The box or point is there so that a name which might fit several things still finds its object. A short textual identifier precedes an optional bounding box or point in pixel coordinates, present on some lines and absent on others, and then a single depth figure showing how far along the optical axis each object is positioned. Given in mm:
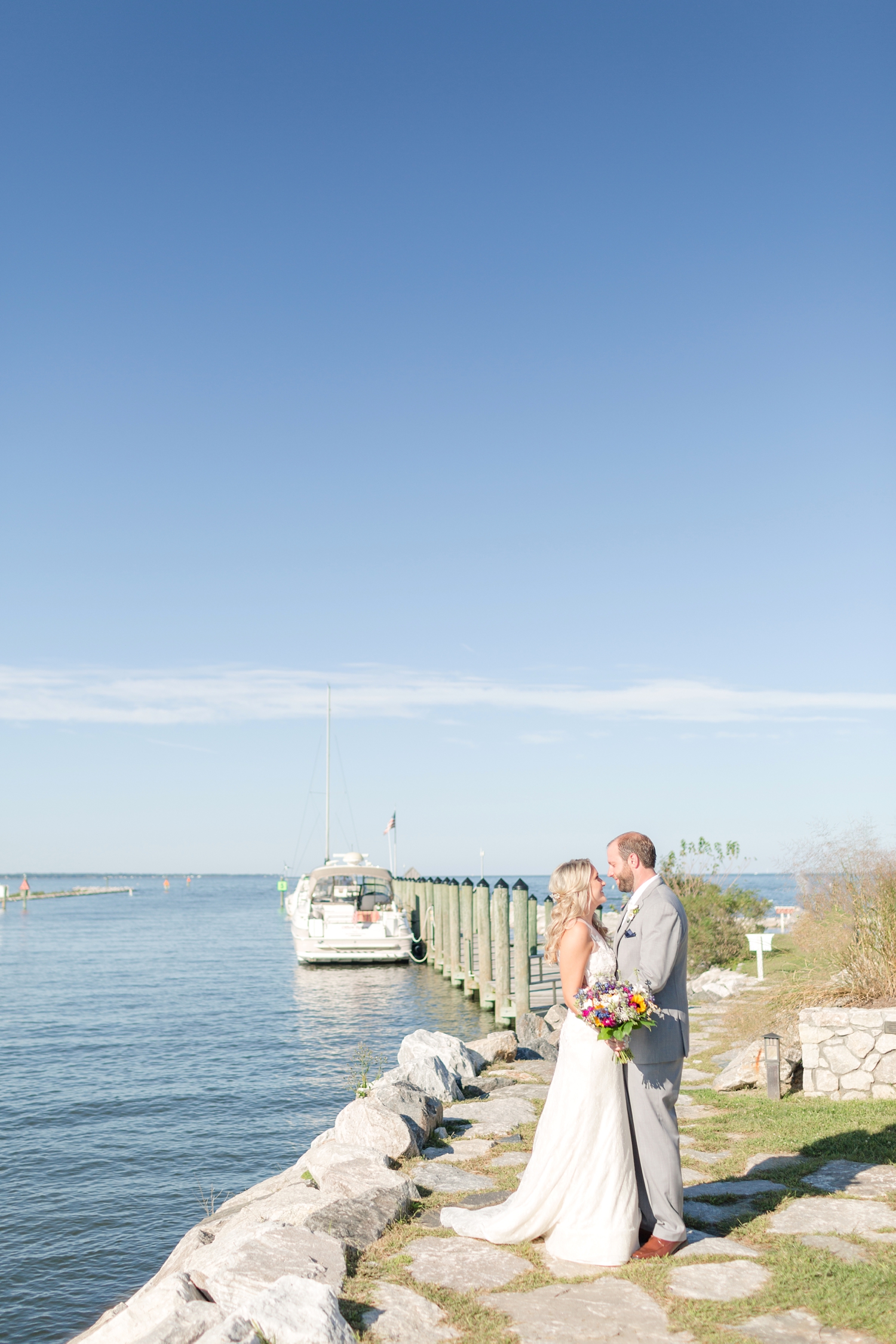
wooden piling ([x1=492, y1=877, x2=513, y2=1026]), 19141
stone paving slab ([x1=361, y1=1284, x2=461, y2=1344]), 4129
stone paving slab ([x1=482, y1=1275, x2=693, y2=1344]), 4070
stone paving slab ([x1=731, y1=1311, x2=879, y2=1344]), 4008
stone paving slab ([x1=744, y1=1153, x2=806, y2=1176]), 6492
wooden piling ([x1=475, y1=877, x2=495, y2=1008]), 21406
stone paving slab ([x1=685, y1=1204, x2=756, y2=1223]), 5539
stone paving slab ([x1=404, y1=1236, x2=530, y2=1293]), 4715
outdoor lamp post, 8352
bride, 4875
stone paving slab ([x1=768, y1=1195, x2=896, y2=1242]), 5262
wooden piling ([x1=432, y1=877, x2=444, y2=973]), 29609
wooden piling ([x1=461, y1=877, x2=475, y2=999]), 24000
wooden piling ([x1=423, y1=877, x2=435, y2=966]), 33344
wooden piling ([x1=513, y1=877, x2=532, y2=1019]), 17594
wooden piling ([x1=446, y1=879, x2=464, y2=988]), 25859
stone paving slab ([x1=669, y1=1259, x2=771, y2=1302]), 4465
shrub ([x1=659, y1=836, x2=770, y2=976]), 19984
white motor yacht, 30078
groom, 4953
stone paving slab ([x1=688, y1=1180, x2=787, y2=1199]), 5977
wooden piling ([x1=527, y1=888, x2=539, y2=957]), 19016
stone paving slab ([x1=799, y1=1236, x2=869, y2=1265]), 4855
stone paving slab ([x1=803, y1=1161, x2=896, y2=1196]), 5938
